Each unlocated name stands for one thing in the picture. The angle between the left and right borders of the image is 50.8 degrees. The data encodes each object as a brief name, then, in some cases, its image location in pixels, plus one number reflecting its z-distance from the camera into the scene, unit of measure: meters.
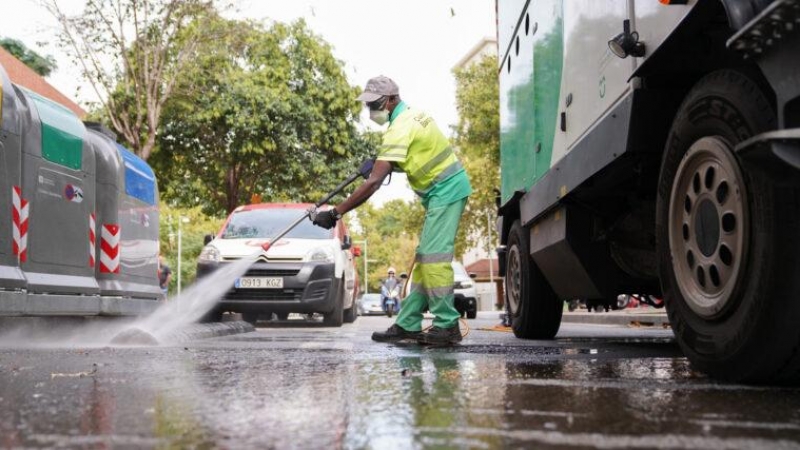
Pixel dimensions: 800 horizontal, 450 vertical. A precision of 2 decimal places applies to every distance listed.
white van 11.54
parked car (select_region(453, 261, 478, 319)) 20.48
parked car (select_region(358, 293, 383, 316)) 38.63
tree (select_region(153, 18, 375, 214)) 21.50
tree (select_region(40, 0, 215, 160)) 17.52
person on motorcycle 29.36
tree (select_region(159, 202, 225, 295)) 43.62
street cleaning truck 2.70
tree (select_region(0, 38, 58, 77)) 44.00
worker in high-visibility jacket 5.94
